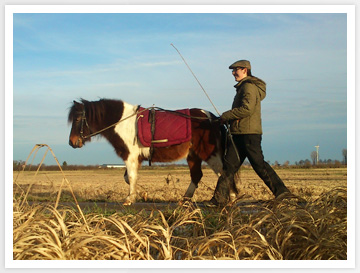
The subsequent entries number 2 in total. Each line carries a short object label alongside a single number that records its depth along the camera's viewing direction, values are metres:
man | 7.18
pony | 8.27
